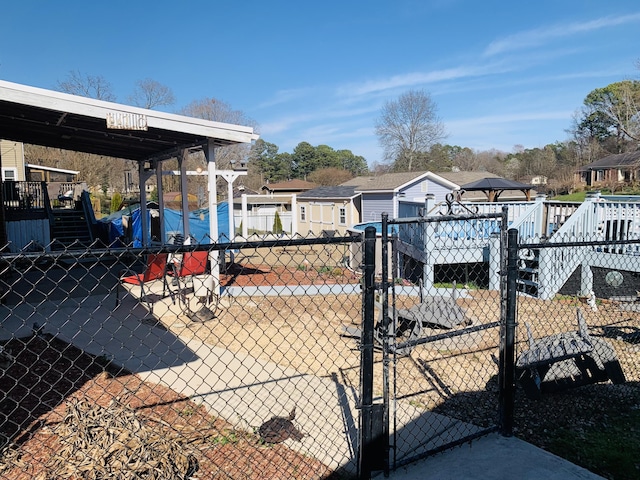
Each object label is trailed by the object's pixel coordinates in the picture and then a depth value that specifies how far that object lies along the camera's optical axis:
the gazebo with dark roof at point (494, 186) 15.24
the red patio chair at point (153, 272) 7.04
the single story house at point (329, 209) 25.41
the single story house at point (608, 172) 37.01
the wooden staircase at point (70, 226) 15.73
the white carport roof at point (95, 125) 6.36
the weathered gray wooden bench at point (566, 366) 4.13
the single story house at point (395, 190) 22.38
